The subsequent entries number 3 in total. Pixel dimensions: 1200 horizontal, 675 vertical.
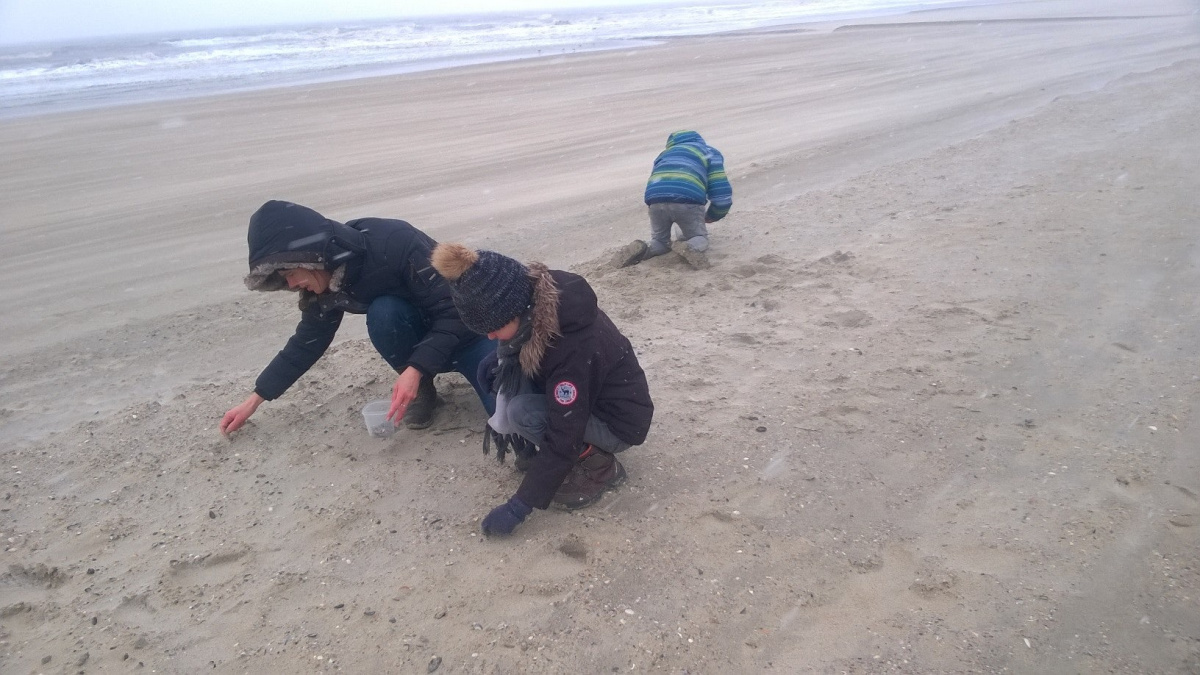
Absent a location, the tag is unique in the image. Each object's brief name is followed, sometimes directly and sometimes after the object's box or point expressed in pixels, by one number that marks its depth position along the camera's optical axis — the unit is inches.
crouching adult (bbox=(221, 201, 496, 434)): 128.6
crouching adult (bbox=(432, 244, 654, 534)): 108.9
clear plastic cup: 155.2
